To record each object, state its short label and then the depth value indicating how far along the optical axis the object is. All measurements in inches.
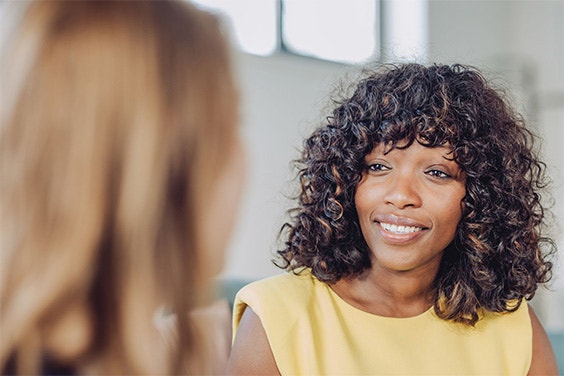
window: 161.3
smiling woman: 63.1
